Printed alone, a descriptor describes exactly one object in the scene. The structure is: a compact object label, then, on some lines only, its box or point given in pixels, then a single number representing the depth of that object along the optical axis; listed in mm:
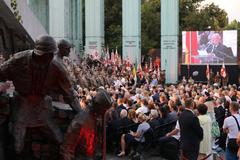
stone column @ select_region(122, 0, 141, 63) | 39719
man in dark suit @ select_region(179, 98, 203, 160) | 8797
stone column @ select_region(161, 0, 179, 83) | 39375
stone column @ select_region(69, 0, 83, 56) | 43062
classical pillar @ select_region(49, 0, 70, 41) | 39656
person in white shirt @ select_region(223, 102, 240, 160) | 9398
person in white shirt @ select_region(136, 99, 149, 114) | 13152
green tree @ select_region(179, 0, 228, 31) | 59938
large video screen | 38312
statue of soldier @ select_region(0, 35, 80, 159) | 4281
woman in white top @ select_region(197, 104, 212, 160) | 9461
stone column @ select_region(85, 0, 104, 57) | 40656
